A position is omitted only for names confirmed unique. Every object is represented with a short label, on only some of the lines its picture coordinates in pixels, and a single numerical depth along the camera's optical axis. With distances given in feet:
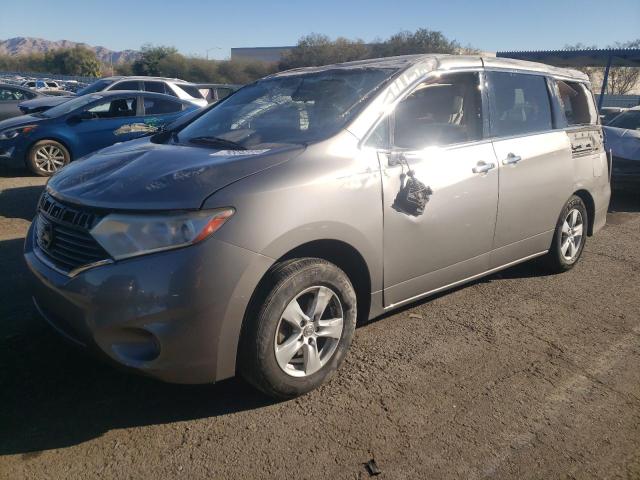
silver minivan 8.20
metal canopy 73.77
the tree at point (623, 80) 162.50
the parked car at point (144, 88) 40.19
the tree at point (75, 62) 245.24
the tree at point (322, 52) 152.97
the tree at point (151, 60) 191.81
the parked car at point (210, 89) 44.70
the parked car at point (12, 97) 41.06
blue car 27.43
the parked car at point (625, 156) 27.53
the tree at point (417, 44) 152.87
